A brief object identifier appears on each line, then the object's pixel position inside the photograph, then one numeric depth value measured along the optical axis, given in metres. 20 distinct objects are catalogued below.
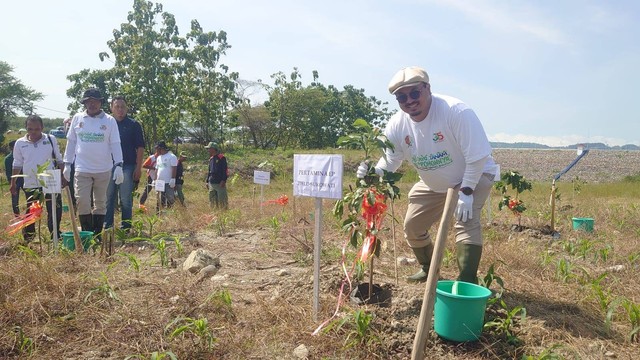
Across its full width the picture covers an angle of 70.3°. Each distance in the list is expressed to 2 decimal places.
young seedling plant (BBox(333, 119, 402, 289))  2.73
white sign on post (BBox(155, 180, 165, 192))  6.49
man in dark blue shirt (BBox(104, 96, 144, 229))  5.05
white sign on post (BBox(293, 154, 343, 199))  2.56
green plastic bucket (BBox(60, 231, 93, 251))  3.99
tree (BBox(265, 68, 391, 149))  27.25
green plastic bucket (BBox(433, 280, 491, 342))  2.23
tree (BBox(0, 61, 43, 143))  26.23
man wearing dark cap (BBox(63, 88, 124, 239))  4.31
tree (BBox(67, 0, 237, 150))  16.30
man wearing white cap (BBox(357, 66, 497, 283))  2.69
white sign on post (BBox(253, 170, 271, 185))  7.05
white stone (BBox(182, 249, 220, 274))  3.53
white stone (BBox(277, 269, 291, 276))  3.57
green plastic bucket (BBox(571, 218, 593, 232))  5.82
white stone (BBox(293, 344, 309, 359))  2.27
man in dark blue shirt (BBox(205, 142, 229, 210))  7.57
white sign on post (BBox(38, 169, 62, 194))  3.55
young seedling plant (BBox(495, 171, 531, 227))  5.81
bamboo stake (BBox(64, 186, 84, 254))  3.43
